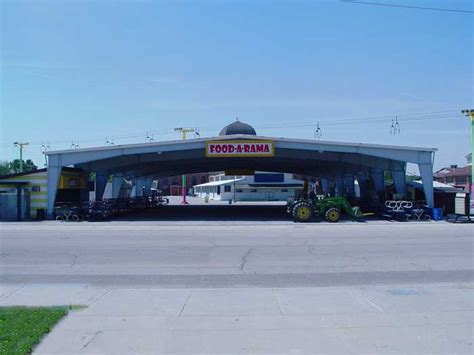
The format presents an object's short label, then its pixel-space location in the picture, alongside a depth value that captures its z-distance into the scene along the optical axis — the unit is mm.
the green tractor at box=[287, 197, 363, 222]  31125
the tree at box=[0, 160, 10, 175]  103950
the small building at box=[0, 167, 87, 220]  33719
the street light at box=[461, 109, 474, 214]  40941
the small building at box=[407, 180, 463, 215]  36469
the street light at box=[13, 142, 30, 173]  86438
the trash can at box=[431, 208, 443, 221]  32375
